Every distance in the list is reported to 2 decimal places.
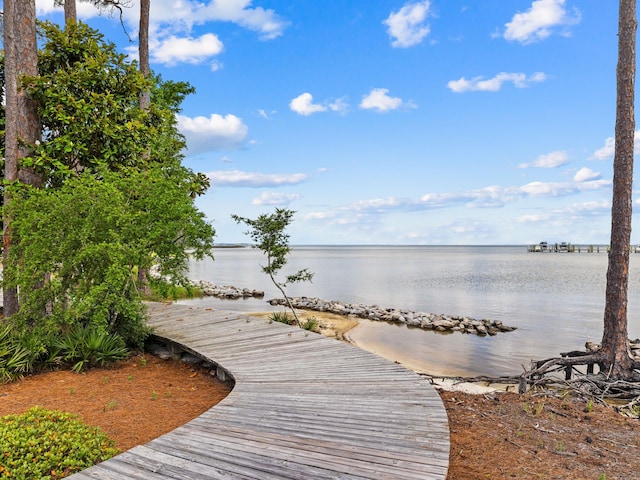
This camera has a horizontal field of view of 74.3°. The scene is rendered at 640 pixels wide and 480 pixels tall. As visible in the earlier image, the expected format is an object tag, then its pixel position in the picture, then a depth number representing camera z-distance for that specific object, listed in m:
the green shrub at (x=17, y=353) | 6.58
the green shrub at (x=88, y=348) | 7.05
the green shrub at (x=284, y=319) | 12.84
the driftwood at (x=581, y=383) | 7.62
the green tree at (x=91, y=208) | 6.82
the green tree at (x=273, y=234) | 12.92
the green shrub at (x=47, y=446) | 3.29
